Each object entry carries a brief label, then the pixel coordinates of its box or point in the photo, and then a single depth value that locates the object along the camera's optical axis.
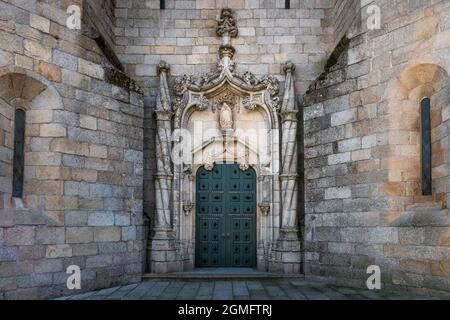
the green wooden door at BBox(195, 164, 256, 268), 8.98
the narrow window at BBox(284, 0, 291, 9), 9.35
